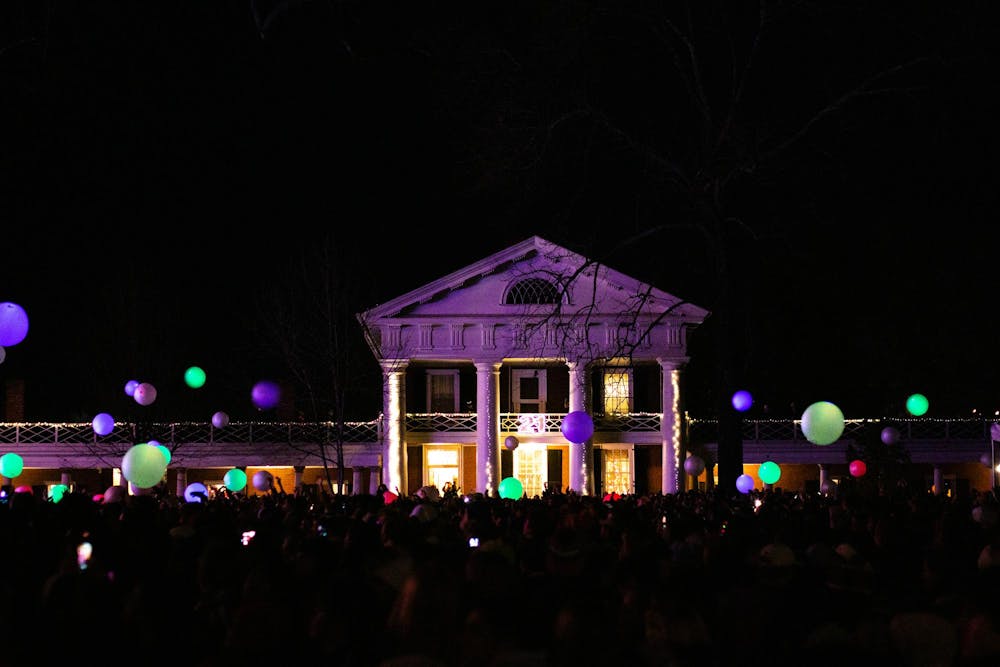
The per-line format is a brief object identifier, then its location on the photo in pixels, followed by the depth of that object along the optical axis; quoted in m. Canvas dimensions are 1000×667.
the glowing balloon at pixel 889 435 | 29.27
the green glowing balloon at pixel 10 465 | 24.84
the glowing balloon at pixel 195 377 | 29.64
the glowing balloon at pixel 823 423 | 18.92
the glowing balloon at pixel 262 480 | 27.94
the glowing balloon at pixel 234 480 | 24.61
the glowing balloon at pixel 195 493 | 17.53
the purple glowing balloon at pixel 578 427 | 23.39
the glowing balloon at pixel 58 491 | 19.42
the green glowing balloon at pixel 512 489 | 22.36
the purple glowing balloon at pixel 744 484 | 24.77
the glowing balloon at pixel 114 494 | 16.36
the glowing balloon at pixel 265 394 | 27.94
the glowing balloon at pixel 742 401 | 24.84
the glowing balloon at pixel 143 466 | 16.91
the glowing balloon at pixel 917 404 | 27.52
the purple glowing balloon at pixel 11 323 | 15.26
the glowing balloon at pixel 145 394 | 27.75
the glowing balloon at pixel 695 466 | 28.39
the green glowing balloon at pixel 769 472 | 25.53
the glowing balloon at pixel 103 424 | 28.83
